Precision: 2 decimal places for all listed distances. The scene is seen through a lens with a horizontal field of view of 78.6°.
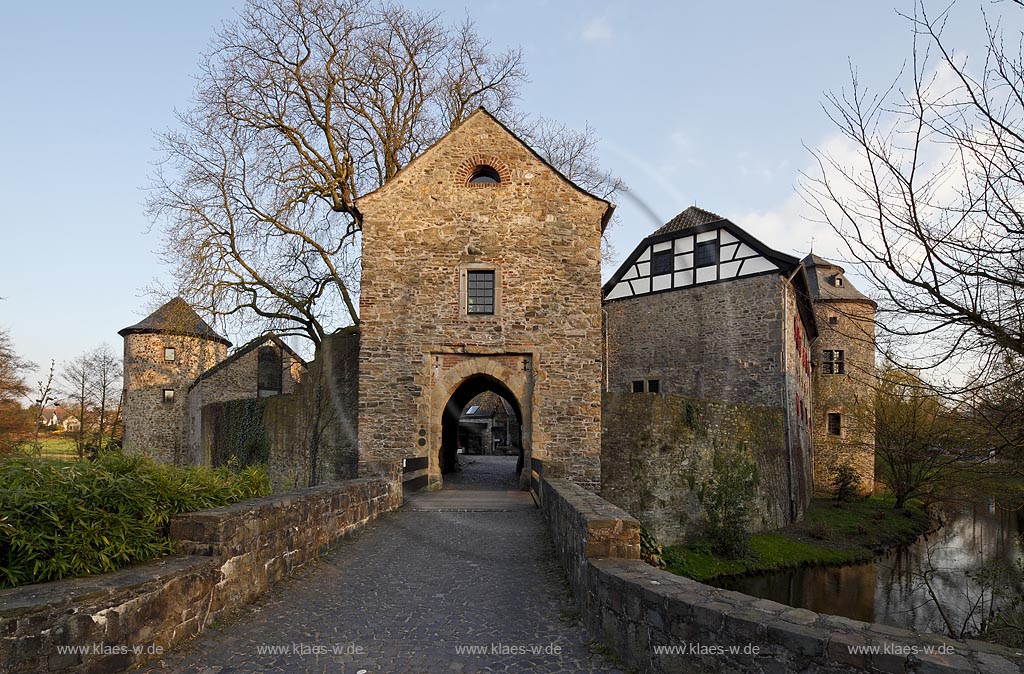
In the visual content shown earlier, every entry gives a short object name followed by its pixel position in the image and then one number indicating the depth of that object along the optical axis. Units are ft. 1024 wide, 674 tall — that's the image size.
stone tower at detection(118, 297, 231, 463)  97.60
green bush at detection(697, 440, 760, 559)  53.31
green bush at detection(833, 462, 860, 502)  82.38
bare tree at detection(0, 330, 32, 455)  67.56
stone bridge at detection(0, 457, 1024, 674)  10.41
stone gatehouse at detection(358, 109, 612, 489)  42.93
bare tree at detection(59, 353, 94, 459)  115.75
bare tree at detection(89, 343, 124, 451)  122.11
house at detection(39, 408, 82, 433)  149.17
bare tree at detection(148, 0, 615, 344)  55.31
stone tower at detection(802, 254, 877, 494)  89.51
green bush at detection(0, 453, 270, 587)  12.33
